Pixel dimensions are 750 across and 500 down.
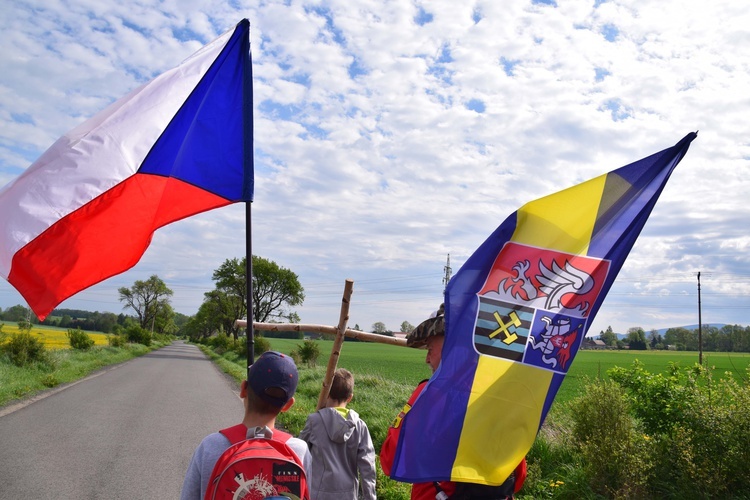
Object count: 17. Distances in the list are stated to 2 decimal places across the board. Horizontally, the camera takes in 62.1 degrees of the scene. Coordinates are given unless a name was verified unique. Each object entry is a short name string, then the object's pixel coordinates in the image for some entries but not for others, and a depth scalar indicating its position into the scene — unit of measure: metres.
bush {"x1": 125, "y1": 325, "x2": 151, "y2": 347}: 60.78
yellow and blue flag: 3.14
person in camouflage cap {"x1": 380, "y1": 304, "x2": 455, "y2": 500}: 3.22
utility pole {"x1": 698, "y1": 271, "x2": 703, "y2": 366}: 39.89
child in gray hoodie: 4.48
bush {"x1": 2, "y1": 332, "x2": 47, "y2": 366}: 20.86
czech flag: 3.96
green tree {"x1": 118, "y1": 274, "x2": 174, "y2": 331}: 106.44
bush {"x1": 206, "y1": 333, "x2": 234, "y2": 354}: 57.08
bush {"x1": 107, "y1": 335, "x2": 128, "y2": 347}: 45.46
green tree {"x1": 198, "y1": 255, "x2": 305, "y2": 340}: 71.94
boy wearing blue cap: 2.52
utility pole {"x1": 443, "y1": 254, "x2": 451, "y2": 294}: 48.16
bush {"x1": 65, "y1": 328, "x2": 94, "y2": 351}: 36.28
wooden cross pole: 4.09
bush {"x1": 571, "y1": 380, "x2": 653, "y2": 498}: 5.92
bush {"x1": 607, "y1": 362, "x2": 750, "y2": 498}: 5.23
